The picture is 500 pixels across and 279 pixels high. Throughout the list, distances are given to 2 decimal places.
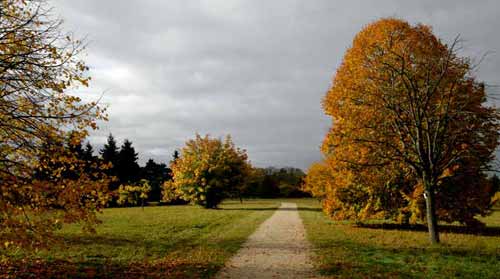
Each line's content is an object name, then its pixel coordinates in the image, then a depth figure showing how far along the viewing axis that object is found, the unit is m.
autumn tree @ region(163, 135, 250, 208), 42.31
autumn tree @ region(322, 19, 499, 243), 13.31
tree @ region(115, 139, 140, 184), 60.88
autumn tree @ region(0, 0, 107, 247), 6.64
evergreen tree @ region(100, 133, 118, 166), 61.09
